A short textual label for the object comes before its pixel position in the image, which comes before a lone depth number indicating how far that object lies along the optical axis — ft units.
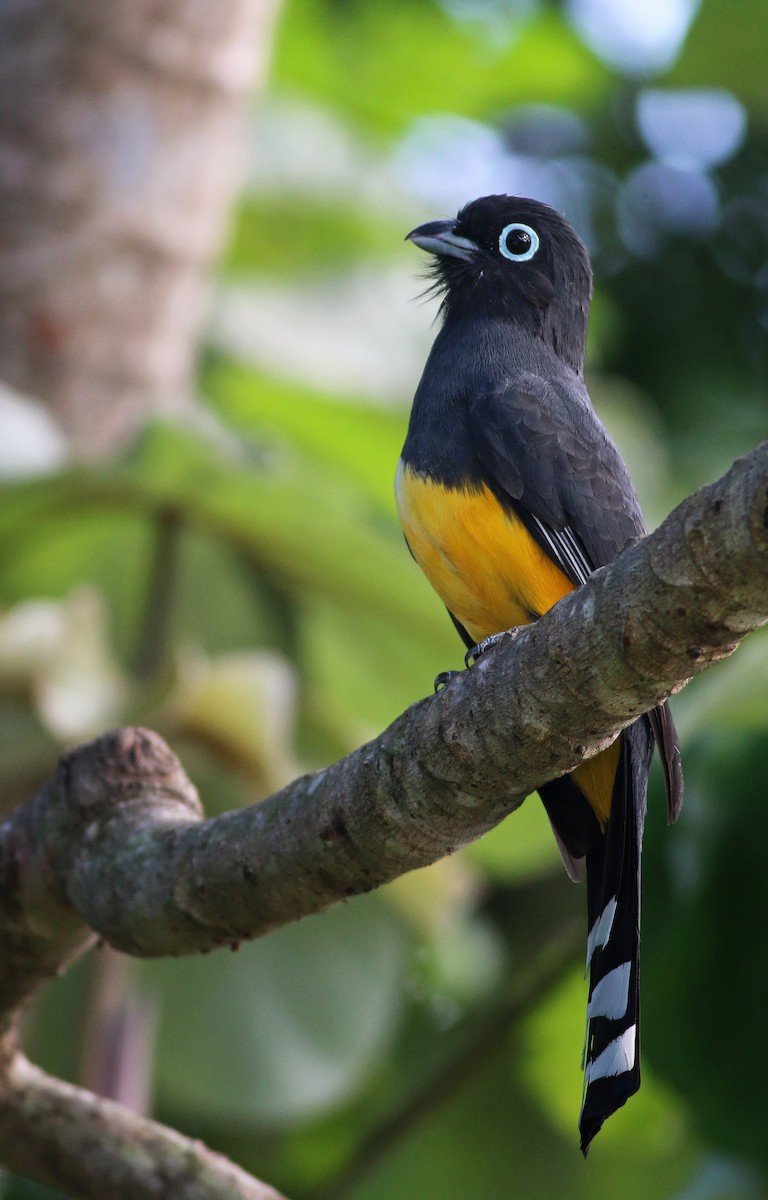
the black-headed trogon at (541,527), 17.43
